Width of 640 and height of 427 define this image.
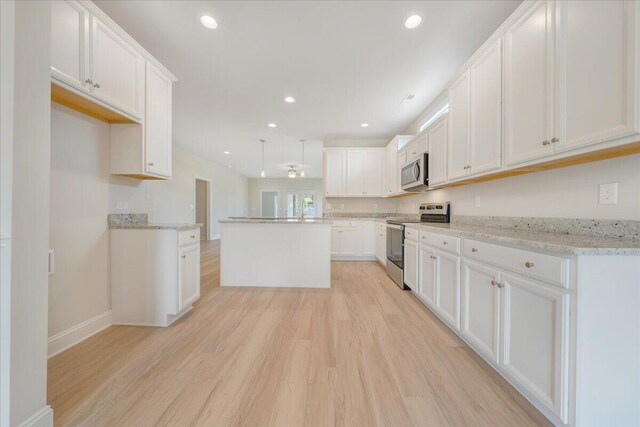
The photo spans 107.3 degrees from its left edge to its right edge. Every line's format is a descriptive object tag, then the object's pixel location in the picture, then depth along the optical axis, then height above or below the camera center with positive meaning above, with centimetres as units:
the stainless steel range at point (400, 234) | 312 -31
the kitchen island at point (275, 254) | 325 -58
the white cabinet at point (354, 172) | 517 +89
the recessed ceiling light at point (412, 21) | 199 +165
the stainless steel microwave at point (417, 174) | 317 +56
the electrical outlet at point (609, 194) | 130 +11
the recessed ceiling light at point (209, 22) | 201 +166
